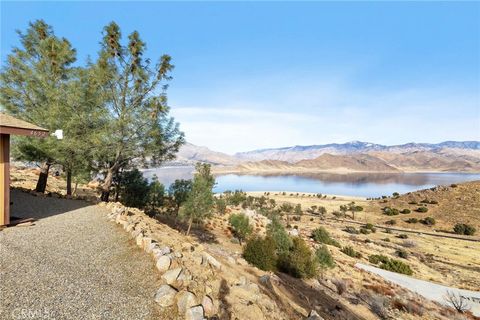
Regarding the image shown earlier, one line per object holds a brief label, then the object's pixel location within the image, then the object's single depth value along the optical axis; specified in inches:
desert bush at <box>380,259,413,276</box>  1006.8
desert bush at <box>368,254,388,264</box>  1122.5
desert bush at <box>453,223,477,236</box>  1710.3
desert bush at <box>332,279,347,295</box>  666.2
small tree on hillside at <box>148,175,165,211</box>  1067.3
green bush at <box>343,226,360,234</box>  1706.4
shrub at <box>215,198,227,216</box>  1610.5
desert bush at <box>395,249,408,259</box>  1210.2
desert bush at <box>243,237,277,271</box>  589.9
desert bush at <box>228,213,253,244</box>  1170.0
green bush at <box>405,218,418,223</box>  2007.1
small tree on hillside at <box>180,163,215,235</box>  985.9
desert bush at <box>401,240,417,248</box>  1430.9
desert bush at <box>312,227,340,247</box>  1308.7
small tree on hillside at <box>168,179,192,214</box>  1108.5
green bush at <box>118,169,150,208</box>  986.7
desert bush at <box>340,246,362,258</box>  1177.4
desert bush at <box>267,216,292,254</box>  927.9
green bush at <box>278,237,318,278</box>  662.5
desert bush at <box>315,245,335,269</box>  867.2
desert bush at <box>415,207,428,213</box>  2204.7
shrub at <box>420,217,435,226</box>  1957.4
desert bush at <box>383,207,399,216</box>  2256.4
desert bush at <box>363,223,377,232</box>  1784.0
